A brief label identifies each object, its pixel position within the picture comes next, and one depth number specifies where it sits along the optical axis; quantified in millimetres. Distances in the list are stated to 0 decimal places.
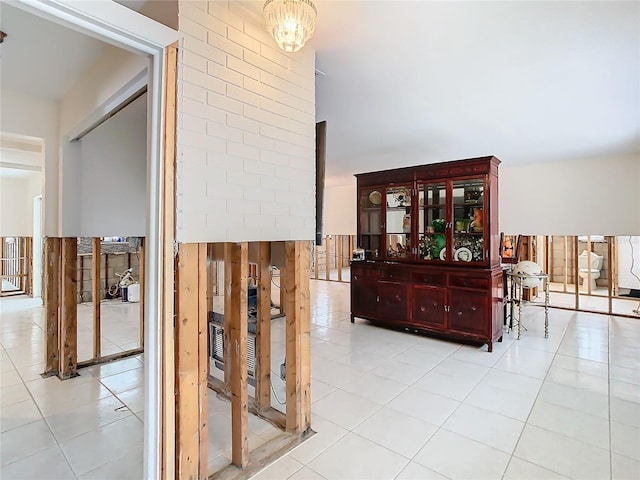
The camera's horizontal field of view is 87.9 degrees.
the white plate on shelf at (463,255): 4156
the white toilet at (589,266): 6750
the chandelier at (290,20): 1629
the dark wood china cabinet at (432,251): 4020
